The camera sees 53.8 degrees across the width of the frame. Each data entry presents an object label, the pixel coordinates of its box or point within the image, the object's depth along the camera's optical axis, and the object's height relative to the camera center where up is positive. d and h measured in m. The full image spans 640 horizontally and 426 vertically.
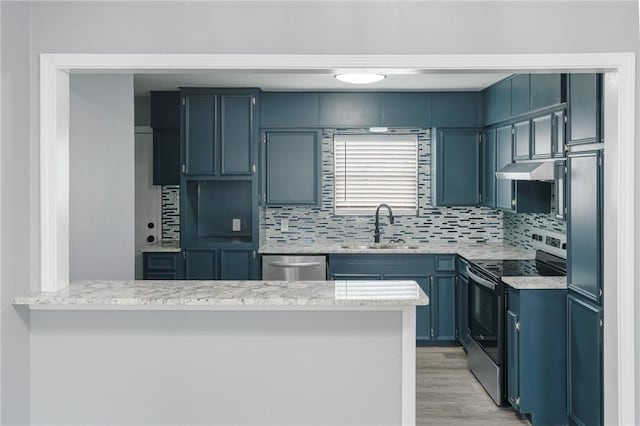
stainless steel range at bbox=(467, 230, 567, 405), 4.20 -0.71
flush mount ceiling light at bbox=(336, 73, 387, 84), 3.80 +0.82
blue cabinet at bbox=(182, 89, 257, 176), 5.64 +0.73
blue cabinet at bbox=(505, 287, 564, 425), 3.82 -0.88
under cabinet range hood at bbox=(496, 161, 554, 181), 4.16 +0.28
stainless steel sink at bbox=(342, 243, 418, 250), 5.96 -0.33
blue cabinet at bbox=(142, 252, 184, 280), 5.66 -0.48
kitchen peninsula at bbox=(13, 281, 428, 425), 2.84 -0.69
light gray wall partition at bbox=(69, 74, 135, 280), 3.76 +0.21
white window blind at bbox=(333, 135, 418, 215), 6.26 +0.38
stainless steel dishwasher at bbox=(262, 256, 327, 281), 5.55 -0.50
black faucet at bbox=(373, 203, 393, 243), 6.12 -0.13
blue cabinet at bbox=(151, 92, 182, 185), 5.92 +0.71
